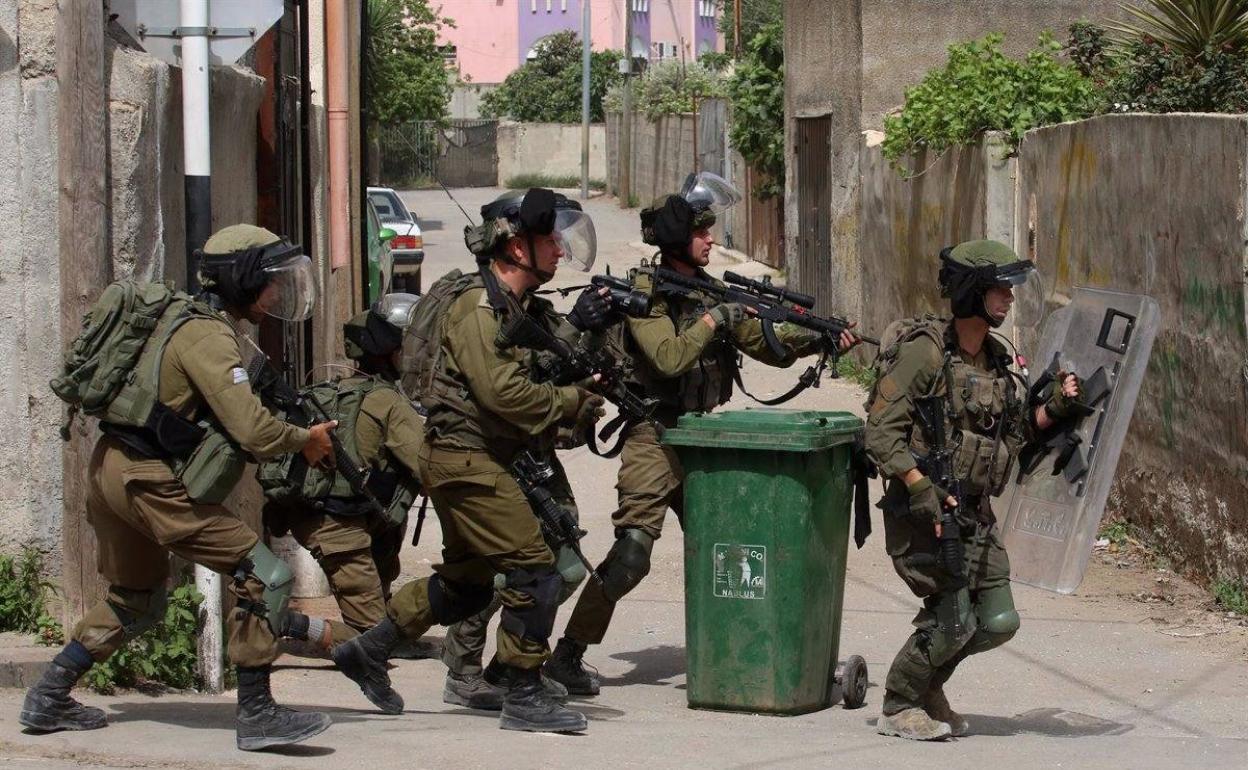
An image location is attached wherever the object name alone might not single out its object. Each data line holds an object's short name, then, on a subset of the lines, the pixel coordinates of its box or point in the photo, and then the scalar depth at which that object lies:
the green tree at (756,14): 52.95
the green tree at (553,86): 55.22
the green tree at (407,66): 37.78
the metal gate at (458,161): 50.41
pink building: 68.62
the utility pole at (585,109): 46.09
